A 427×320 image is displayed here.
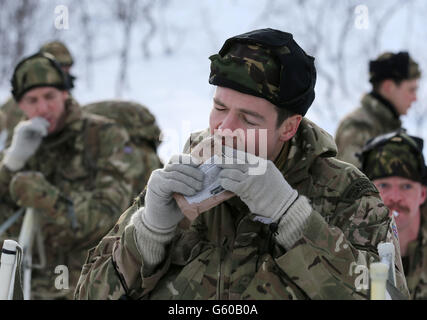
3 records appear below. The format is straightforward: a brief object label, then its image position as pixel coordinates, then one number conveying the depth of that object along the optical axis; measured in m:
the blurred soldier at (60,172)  11.77
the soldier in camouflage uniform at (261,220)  5.77
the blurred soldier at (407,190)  9.98
